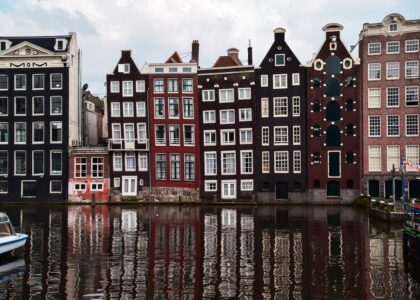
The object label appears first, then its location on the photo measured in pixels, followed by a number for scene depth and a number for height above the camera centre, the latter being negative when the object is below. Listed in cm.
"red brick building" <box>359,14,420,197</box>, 6844 +700
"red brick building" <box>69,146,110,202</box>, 7456 -239
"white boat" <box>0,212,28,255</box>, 3070 -486
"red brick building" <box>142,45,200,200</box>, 7438 +481
